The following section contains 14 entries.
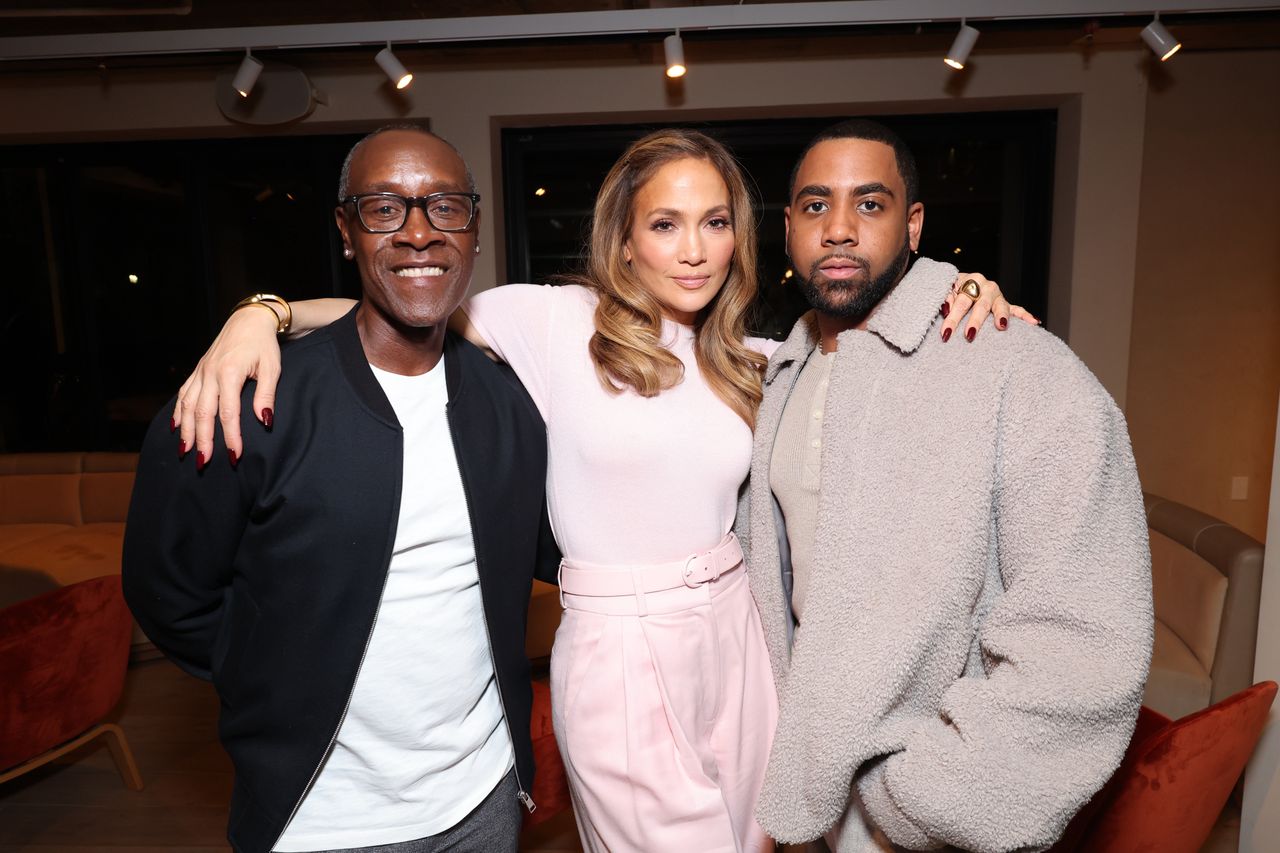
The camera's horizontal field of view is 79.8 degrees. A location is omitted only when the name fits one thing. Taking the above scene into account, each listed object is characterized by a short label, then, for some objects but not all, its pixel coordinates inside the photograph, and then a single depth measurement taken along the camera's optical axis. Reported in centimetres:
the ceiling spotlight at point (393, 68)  311
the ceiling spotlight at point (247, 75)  319
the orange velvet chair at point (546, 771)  197
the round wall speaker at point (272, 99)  383
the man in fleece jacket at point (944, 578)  98
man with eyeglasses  108
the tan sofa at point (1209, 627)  242
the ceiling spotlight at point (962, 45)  296
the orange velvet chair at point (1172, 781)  135
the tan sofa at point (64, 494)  418
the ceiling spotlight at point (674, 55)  298
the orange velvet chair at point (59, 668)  217
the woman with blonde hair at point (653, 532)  134
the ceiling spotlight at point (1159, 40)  290
